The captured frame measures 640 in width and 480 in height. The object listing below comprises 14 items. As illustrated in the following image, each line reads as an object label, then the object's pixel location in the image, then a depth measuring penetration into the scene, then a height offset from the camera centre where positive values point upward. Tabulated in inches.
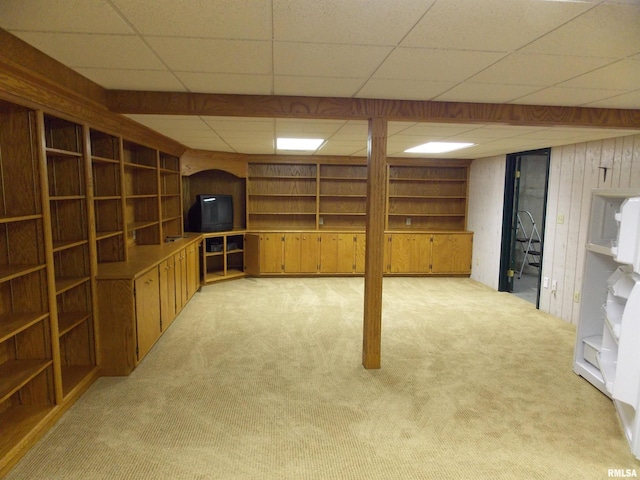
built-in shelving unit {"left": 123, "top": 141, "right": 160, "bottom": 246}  190.1 +1.5
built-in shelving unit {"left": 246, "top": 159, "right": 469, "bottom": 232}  281.7 +3.1
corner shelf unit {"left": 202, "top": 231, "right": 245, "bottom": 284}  250.5 -38.8
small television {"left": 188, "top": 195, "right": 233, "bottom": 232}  245.8 -9.8
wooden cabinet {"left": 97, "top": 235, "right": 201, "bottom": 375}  124.6 -36.8
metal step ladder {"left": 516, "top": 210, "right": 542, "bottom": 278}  276.1 -25.0
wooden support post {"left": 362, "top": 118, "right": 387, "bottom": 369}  125.1 -13.2
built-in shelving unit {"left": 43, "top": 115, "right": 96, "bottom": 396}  118.7 -12.4
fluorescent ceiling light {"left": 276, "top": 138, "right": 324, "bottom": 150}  192.5 +29.0
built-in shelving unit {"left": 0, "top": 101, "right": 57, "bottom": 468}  91.3 -22.4
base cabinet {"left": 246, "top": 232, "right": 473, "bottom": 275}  266.4 -35.9
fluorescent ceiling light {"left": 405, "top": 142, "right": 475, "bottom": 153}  199.8 +29.0
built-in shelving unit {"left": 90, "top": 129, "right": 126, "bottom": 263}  142.7 +0.6
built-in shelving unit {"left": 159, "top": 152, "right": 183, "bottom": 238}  226.7 +0.4
